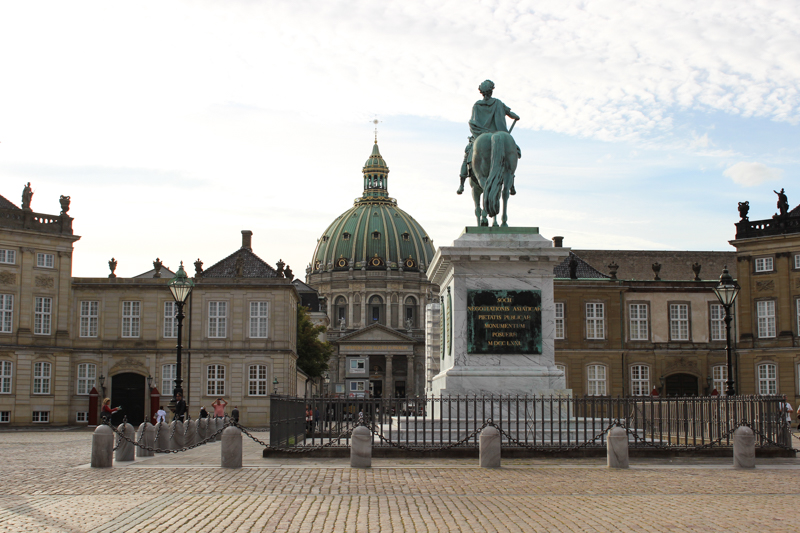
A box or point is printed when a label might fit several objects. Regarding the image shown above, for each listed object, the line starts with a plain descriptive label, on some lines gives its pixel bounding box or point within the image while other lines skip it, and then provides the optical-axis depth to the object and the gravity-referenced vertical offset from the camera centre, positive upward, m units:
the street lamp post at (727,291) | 26.83 +2.28
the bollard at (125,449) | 20.06 -1.48
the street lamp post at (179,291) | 27.25 +2.37
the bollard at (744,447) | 17.94 -1.31
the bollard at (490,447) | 17.57 -1.27
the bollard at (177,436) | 24.39 -1.48
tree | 81.69 +2.33
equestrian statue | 22.95 +5.14
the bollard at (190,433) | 26.27 -1.53
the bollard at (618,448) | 17.78 -1.30
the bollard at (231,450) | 18.14 -1.36
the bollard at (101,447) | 18.53 -1.33
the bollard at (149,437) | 21.62 -1.34
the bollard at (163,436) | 22.81 -1.39
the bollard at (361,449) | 17.81 -1.32
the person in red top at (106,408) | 31.70 -1.03
